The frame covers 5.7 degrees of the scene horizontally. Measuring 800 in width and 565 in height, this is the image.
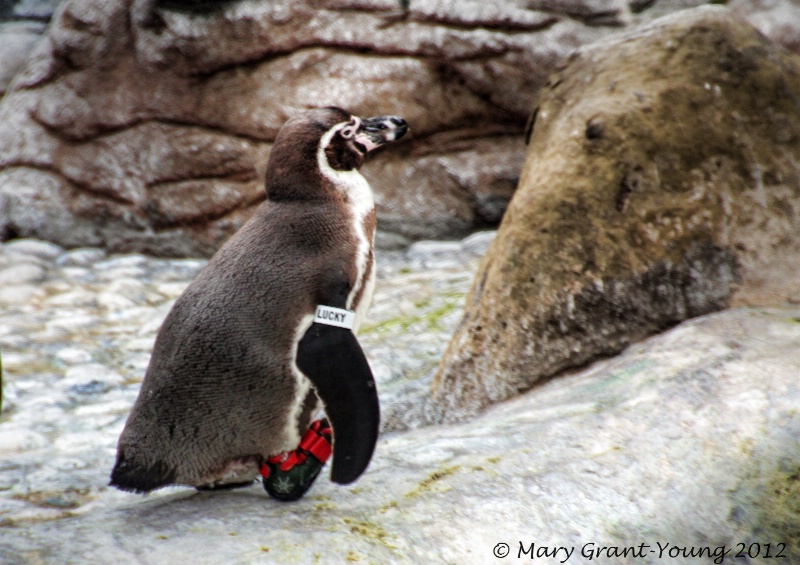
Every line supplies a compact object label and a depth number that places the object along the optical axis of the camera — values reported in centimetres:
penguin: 941
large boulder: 983
